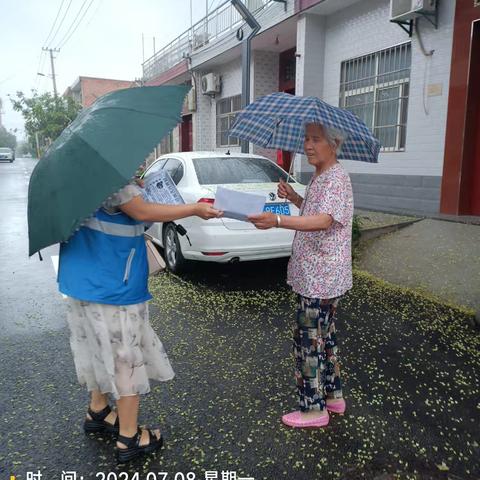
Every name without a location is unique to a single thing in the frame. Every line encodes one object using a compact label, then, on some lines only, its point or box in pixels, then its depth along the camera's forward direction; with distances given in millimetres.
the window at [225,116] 16303
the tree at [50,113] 38250
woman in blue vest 2197
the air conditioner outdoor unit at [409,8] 7711
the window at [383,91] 8930
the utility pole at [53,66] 48500
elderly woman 2396
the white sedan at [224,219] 5328
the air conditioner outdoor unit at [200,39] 16481
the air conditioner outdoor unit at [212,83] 16609
